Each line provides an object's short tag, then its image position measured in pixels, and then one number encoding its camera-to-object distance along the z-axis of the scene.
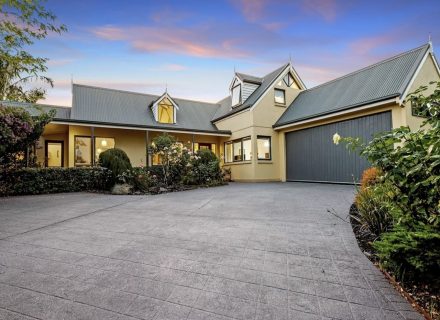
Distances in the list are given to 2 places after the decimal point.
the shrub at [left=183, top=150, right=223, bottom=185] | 12.17
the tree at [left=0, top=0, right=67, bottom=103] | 5.48
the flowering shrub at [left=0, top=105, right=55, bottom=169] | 8.34
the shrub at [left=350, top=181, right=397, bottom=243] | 3.67
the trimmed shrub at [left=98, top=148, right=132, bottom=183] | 10.09
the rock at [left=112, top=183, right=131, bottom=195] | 9.73
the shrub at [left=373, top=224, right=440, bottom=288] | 2.12
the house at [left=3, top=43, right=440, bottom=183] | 10.45
